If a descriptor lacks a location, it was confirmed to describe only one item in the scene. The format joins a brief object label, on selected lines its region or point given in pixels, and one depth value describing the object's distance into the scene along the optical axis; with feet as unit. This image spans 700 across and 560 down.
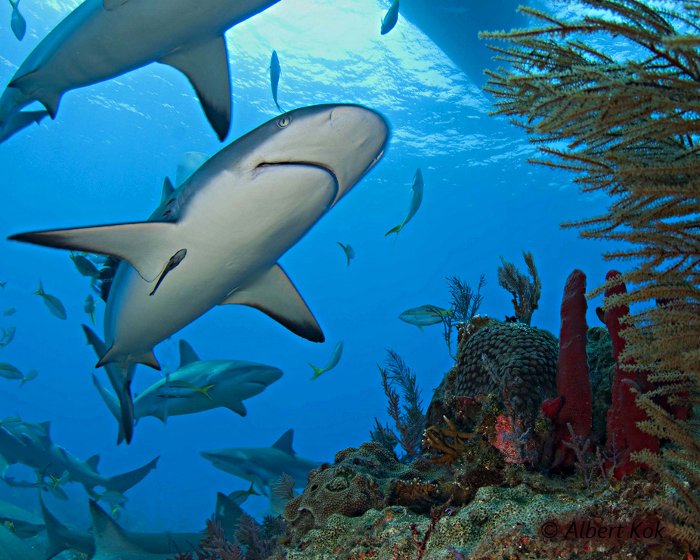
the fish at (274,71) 29.47
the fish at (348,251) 36.94
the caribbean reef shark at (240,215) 7.73
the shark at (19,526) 34.12
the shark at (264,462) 31.37
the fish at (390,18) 29.66
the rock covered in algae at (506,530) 7.00
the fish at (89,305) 32.04
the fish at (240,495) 26.84
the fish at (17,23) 29.58
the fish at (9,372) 36.45
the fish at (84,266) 25.11
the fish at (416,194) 28.37
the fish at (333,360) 32.76
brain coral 12.22
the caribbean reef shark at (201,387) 25.45
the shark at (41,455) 39.47
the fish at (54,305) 36.20
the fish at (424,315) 27.53
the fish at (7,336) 45.37
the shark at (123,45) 11.48
